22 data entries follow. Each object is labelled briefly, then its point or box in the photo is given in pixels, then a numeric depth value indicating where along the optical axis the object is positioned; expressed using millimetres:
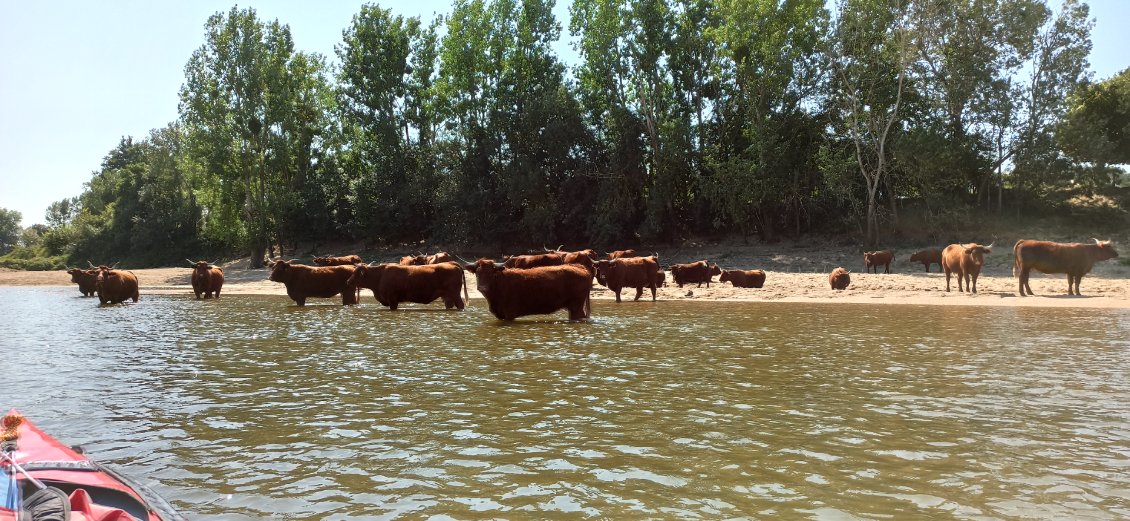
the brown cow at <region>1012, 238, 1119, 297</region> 20500
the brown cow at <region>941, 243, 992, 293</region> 21511
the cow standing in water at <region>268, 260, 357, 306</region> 22125
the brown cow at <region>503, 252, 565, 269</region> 20297
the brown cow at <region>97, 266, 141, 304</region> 23594
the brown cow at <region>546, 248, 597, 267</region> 22875
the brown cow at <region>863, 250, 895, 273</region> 28078
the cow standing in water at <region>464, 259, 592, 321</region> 15578
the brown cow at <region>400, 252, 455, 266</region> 24109
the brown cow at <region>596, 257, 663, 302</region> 22234
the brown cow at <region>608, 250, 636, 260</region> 27573
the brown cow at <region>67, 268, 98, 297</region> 27672
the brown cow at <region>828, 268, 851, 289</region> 23531
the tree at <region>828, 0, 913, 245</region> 32969
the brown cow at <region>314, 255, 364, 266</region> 25875
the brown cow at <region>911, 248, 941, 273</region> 28064
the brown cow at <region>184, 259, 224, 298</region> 26375
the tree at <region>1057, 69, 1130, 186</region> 33250
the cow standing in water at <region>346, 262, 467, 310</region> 19141
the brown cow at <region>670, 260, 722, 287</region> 26109
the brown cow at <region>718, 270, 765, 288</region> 25391
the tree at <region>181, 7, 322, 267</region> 42750
